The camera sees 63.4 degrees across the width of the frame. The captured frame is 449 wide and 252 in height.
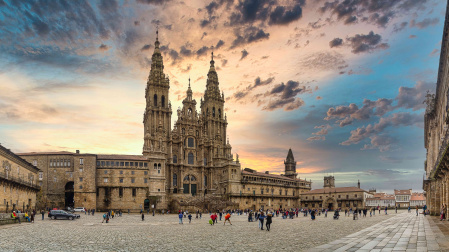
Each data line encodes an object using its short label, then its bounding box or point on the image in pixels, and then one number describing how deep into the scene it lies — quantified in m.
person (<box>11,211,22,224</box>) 37.69
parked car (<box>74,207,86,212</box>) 66.97
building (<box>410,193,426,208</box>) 132.49
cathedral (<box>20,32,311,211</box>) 70.69
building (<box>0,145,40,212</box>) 46.65
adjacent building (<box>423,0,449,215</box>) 28.42
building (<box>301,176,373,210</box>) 107.00
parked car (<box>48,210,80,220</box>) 46.47
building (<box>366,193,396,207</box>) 118.44
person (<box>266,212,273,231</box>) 30.20
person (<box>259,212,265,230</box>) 30.88
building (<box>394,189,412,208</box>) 132.76
